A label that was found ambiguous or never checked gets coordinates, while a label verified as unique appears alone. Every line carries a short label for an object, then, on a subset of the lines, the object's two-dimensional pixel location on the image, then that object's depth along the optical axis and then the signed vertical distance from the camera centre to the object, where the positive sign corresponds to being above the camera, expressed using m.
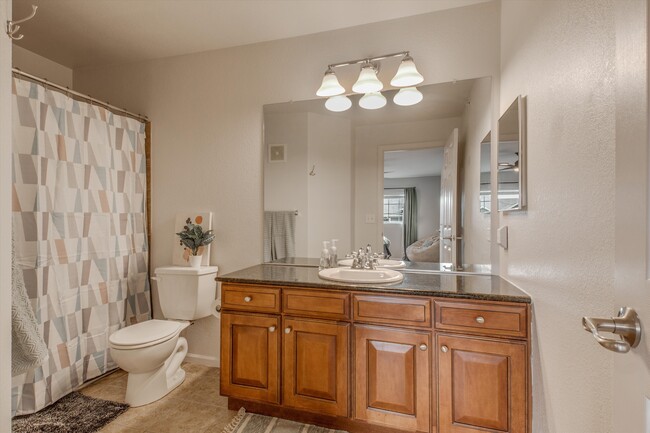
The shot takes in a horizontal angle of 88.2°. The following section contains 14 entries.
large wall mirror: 2.10 +0.26
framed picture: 2.62 -0.19
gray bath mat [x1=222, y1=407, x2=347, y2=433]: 1.84 -1.18
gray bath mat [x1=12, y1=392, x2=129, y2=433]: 1.83 -1.16
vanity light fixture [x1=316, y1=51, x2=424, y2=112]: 2.11 +0.86
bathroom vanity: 1.53 -0.69
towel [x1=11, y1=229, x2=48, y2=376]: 1.59 -0.57
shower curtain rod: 1.94 +0.82
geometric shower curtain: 1.96 -0.09
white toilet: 2.02 -0.75
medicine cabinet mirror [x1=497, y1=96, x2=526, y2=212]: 1.50 +0.27
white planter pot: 2.51 -0.34
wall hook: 1.27 +0.72
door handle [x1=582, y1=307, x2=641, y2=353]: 0.54 -0.19
